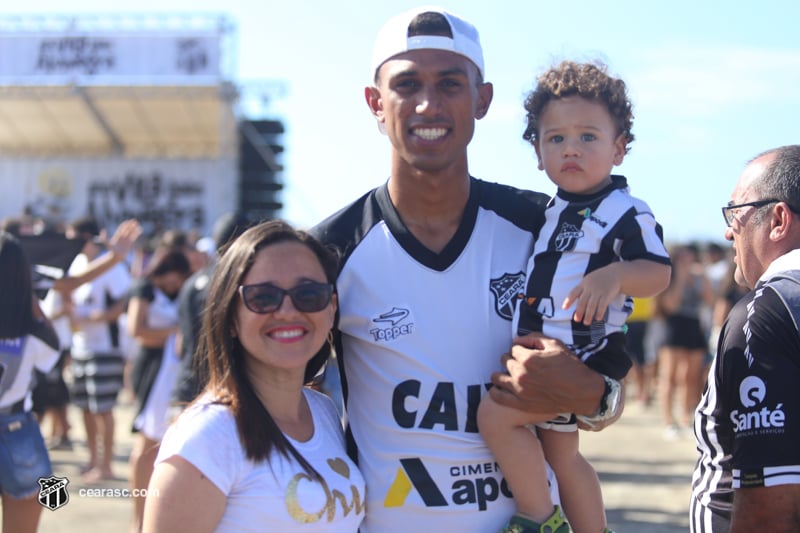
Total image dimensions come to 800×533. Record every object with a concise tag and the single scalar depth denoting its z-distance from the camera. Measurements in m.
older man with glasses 2.17
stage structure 22.53
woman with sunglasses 2.06
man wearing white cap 2.38
